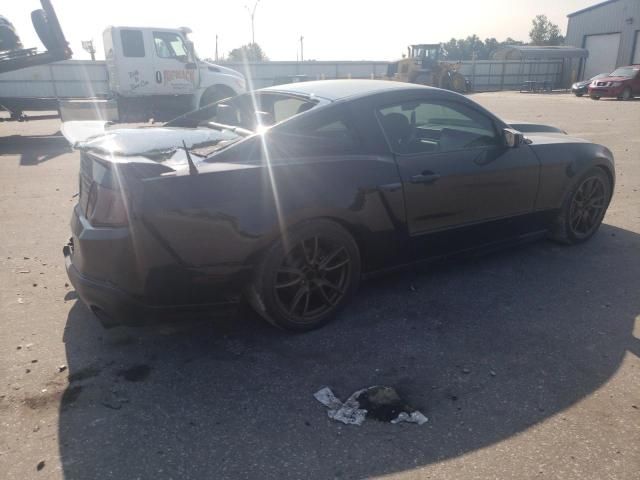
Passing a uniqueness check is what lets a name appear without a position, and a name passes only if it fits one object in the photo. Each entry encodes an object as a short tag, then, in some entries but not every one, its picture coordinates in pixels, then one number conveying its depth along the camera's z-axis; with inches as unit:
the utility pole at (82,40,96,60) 738.2
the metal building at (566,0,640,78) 1434.5
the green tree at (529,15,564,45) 3865.7
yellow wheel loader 1168.2
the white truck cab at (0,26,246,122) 509.4
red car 966.4
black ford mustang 104.9
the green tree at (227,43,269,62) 2024.4
